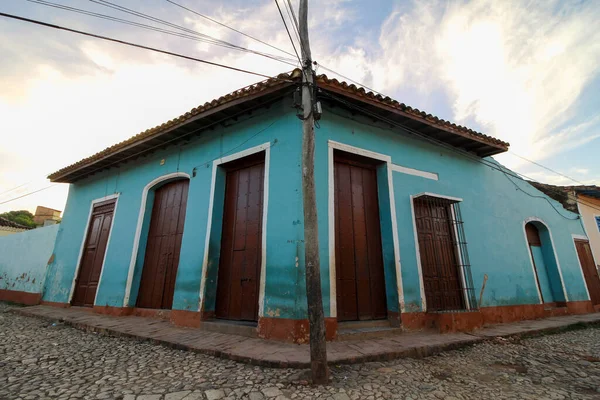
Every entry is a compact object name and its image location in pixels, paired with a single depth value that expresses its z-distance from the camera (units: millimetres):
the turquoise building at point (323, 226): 4492
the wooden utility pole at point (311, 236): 2619
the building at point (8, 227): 16934
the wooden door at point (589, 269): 8204
